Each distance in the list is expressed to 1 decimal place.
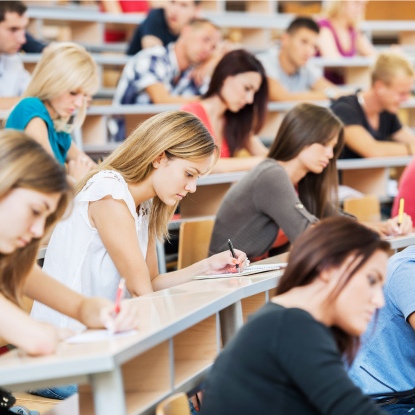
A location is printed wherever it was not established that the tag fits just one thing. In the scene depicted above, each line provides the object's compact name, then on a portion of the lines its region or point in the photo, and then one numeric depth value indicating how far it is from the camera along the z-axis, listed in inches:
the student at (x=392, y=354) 147.6
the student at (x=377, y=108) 341.2
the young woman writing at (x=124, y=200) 162.9
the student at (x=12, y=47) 314.4
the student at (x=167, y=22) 407.4
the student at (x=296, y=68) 402.3
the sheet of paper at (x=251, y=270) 171.6
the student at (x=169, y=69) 360.5
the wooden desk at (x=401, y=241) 221.0
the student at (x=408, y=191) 259.4
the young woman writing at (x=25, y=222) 109.7
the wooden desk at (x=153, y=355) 103.2
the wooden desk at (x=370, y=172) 331.6
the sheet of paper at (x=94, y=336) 115.0
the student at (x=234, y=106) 289.0
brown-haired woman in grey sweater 226.2
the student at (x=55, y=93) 239.2
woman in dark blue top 95.3
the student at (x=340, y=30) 462.6
